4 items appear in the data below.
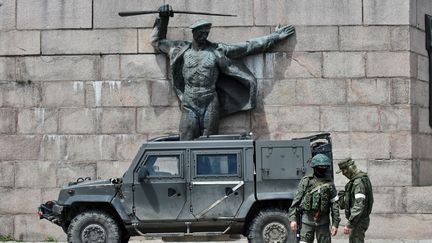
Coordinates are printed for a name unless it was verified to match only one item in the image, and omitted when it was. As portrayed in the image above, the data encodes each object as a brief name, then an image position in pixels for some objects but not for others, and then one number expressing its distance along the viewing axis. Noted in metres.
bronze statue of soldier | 14.75
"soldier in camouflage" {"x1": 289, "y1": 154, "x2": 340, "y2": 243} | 9.84
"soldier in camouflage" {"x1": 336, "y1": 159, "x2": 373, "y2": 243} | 9.97
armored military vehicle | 12.07
